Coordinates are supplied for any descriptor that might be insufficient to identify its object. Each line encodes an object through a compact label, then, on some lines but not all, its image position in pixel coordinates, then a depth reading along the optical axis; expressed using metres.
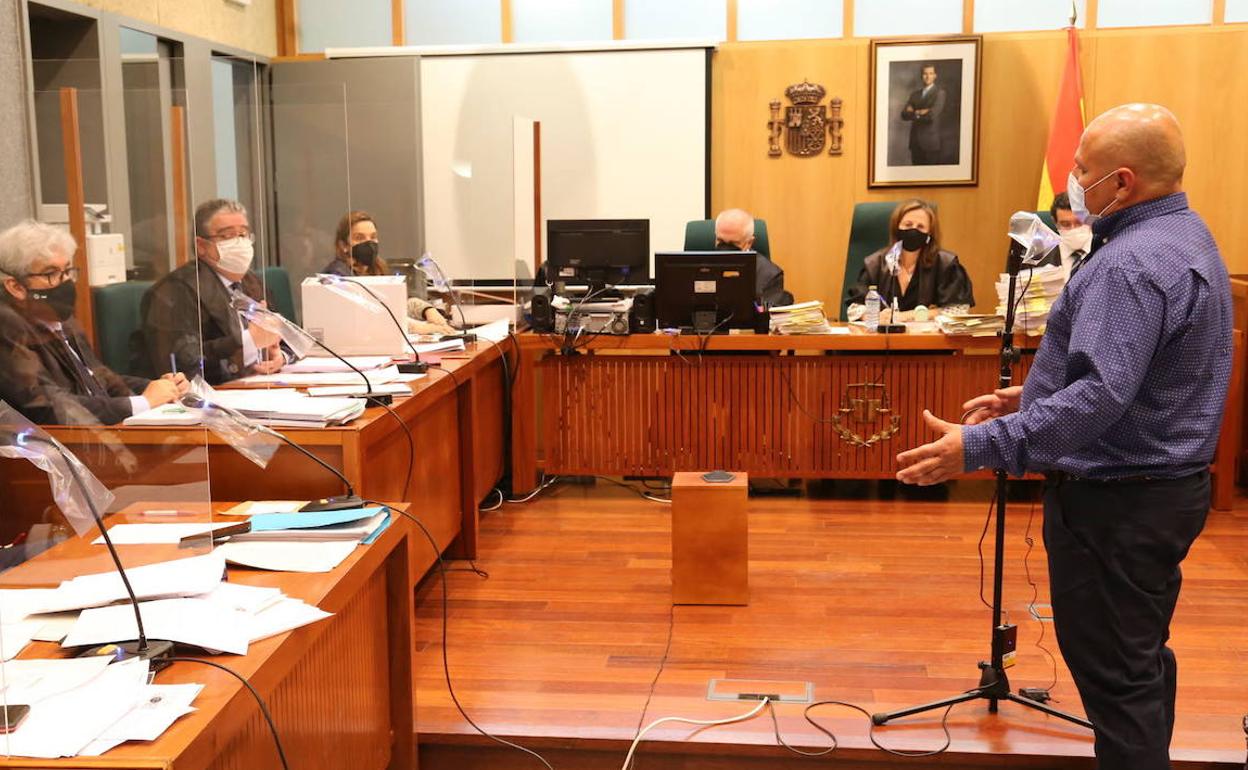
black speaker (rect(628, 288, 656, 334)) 4.74
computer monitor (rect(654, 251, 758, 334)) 4.63
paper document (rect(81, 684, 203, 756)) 1.36
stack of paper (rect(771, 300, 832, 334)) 4.64
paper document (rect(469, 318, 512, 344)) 4.63
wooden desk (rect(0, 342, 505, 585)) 1.82
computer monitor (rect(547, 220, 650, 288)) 4.88
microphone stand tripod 2.67
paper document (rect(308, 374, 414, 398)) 3.18
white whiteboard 6.29
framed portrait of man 6.04
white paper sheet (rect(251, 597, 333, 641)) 1.72
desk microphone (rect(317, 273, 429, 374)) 3.68
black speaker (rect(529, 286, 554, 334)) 4.79
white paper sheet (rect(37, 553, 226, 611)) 1.73
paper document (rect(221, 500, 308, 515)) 2.38
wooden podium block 3.48
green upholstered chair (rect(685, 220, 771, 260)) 5.42
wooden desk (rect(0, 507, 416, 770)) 1.45
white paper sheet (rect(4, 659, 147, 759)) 1.35
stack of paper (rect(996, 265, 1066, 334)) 4.44
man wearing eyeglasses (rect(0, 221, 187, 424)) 1.67
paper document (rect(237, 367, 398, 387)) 3.44
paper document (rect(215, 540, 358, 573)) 2.02
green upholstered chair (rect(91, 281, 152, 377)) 1.80
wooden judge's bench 4.61
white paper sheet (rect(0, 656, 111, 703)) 1.46
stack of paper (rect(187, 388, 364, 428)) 2.81
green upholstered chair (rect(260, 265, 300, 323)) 4.36
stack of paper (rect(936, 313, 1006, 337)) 4.46
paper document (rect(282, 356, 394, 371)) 3.69
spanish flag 5.82
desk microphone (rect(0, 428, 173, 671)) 1.57
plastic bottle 4.70
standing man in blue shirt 2.03
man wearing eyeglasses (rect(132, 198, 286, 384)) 2.06
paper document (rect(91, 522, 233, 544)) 1.89
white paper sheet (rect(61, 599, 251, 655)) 1.61
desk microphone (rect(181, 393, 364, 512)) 2.08
